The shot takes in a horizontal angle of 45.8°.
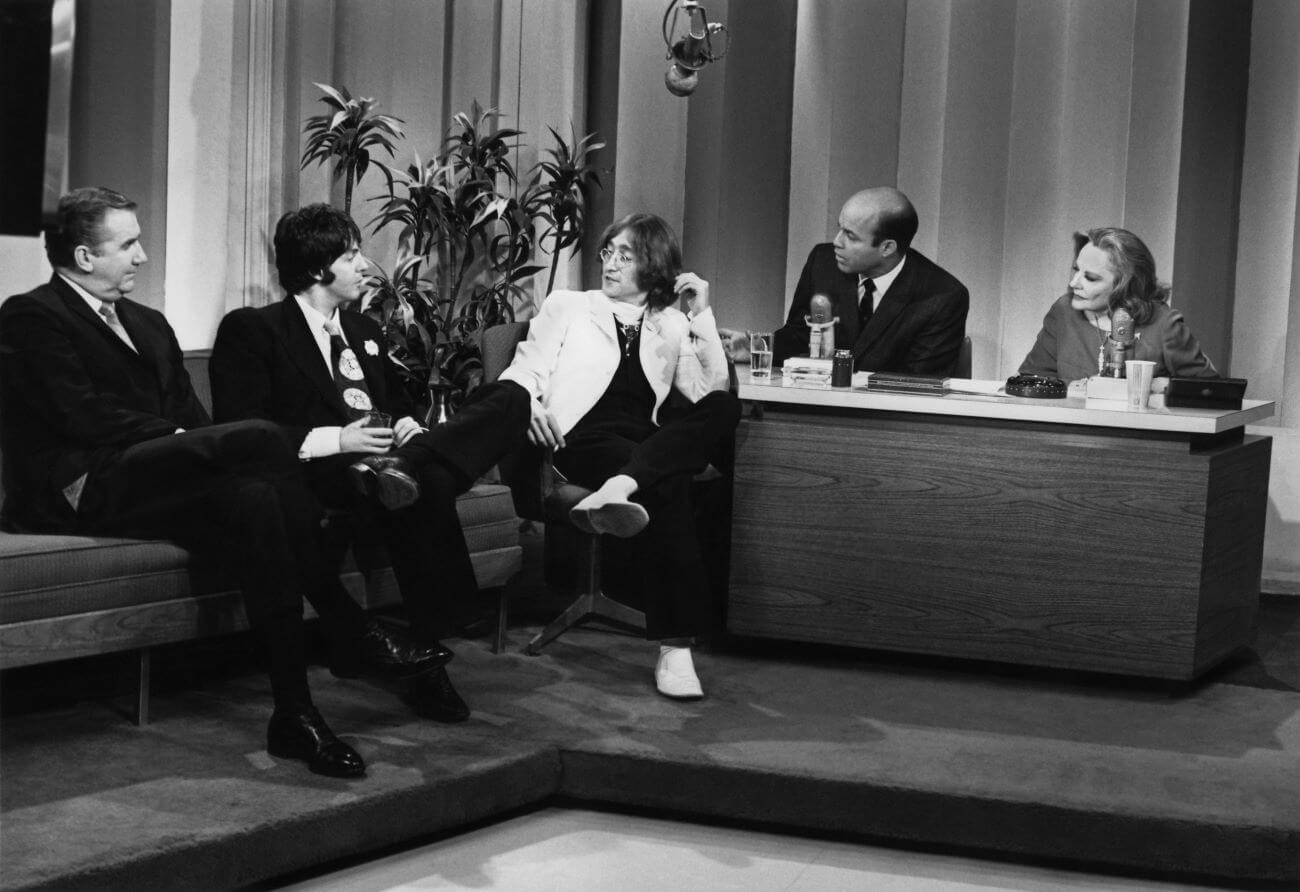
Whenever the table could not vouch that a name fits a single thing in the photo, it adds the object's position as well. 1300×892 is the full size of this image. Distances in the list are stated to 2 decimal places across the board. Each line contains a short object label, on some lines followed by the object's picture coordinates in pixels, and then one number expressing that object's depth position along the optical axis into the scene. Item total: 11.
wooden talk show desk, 3.70
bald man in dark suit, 4.67
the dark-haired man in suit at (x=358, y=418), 3.42
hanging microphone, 4.66
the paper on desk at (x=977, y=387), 4.08
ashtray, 3.94
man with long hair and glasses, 3.71
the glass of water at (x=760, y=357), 4.19
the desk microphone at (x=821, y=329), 4.18
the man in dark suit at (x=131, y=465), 3.08
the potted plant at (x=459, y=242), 5.24
